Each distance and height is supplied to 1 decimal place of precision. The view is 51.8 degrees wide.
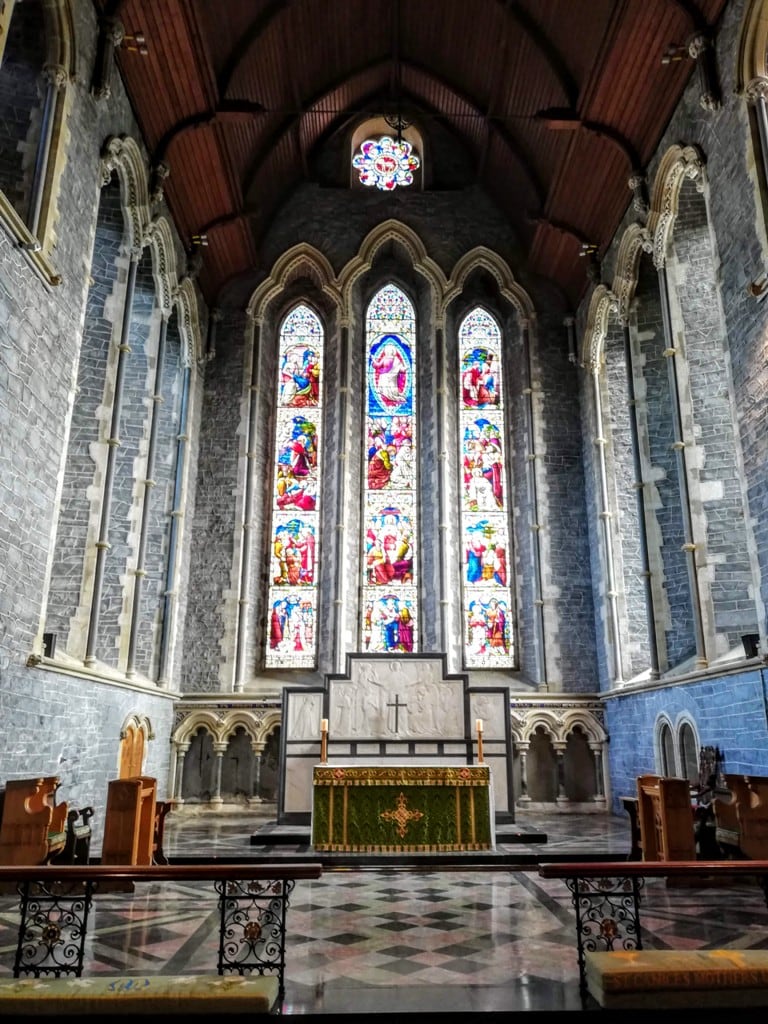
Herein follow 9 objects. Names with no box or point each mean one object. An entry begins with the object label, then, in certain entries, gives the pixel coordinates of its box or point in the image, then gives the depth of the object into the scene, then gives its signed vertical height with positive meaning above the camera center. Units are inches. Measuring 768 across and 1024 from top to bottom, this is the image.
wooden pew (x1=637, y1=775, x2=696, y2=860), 231.0 -15.7
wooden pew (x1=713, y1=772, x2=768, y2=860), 233.1 -15.9
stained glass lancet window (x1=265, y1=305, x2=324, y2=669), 478.9 +161.3
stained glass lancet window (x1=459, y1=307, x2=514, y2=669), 478.6 +159.4
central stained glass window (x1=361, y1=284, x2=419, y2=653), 482.6 +174.1
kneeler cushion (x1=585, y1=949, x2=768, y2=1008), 124.9 -33.1
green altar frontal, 289.4 -15.8
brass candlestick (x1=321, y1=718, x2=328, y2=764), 321.1 +8.8
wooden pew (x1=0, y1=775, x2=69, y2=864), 219.0 -17.2
